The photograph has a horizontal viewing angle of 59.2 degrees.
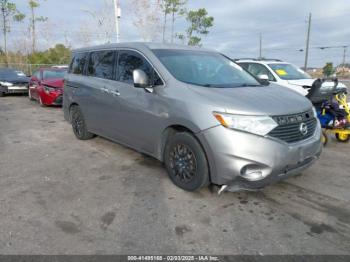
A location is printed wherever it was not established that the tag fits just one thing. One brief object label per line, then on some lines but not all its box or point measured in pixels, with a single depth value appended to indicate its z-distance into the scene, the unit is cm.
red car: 1052
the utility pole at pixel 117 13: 1559
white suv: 847
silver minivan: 323
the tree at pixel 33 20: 2795
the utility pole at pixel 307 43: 3678
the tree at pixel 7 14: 2809
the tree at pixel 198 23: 2473
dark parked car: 1402
